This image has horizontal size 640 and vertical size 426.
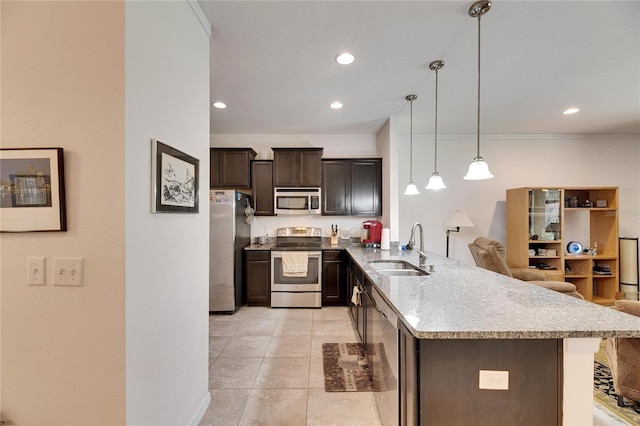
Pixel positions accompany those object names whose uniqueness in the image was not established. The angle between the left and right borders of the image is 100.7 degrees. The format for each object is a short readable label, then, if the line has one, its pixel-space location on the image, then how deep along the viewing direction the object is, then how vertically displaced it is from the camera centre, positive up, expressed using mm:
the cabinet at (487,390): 1117 -731
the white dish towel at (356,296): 2646 -864
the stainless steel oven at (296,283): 3920 -1077
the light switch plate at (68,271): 1110 -254
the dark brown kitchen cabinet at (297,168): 4258 +680
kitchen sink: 2469 -571
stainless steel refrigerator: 3656 -562
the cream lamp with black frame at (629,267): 4207 -914
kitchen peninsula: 1073 -657
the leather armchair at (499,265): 3069 -673
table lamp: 4069 -155
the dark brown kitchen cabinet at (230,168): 4242 +679
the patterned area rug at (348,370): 2104 -1427
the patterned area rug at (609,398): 1878 -1458
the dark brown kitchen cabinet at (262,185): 4332 +415
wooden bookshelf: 4121 -495
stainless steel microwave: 4273 +151
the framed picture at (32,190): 1097 +86
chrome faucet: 2423 -460
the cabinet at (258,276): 3982 -989
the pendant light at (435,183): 2699 +284
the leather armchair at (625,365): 1806 -1094
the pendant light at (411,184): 3090 +324
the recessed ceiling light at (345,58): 2256 +1322
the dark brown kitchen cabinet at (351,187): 4336 +380
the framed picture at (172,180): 1271 +167
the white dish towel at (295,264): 3869 -785
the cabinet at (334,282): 3990 -1079
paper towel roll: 3542 -401
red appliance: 4038 -335
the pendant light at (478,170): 2025 +307
